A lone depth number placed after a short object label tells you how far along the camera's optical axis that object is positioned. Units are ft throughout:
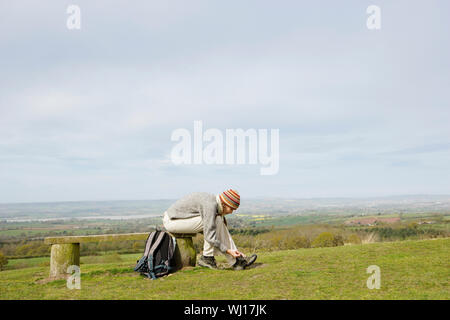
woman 24.57
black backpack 23.59
